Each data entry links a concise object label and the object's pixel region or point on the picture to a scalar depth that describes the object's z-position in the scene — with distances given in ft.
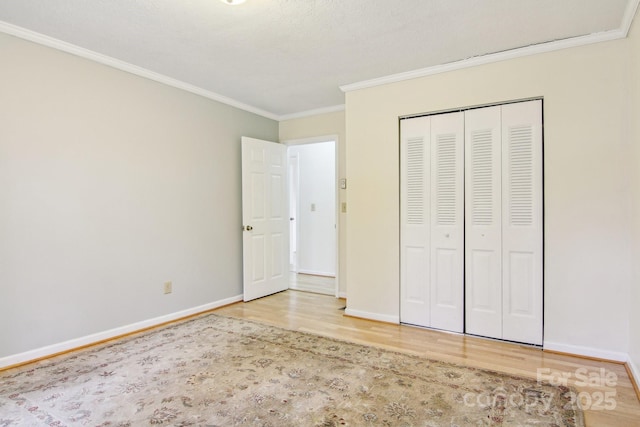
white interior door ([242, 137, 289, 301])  14.67
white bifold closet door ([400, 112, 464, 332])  10.77
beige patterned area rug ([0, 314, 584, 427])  6.38
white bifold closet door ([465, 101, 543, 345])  9.64
